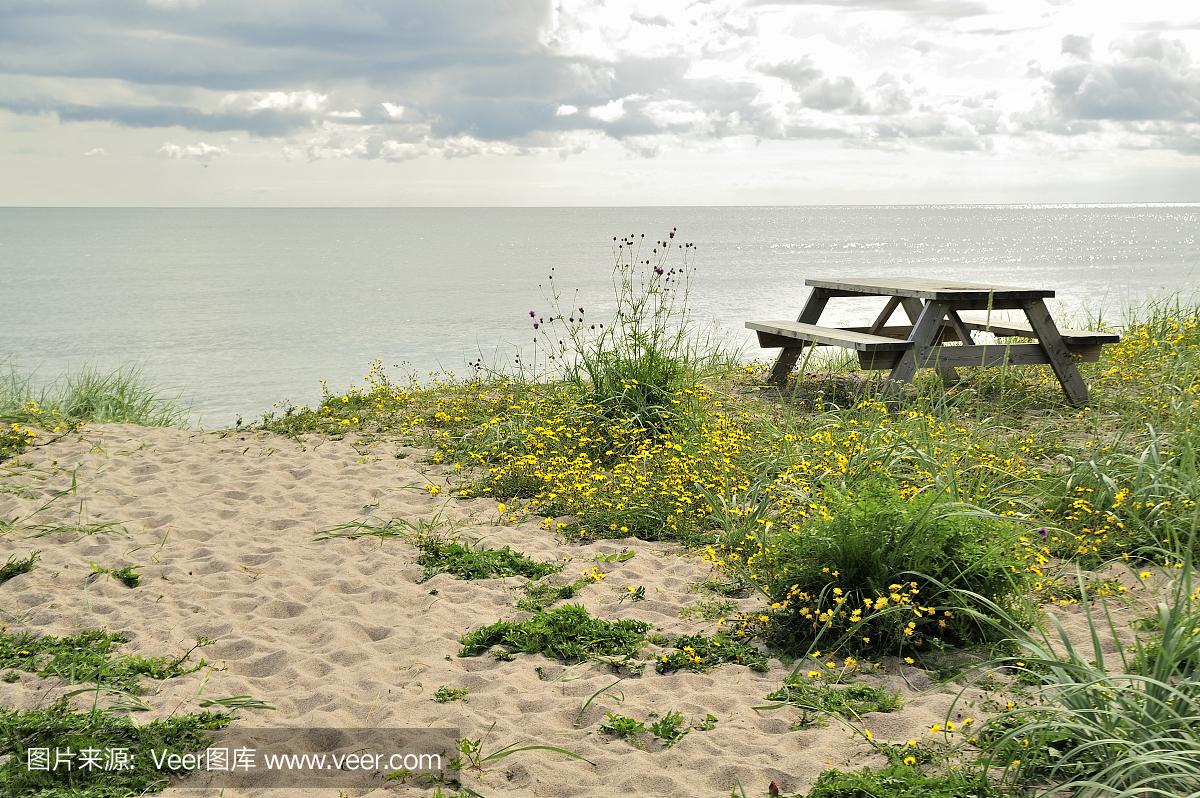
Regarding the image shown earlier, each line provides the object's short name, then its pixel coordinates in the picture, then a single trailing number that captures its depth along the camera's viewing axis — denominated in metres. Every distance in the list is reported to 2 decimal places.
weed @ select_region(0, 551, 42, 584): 3.70
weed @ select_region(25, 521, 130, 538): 4.27
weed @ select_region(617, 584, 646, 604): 3.58
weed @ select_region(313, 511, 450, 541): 4.34
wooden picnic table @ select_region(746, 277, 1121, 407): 6.25
